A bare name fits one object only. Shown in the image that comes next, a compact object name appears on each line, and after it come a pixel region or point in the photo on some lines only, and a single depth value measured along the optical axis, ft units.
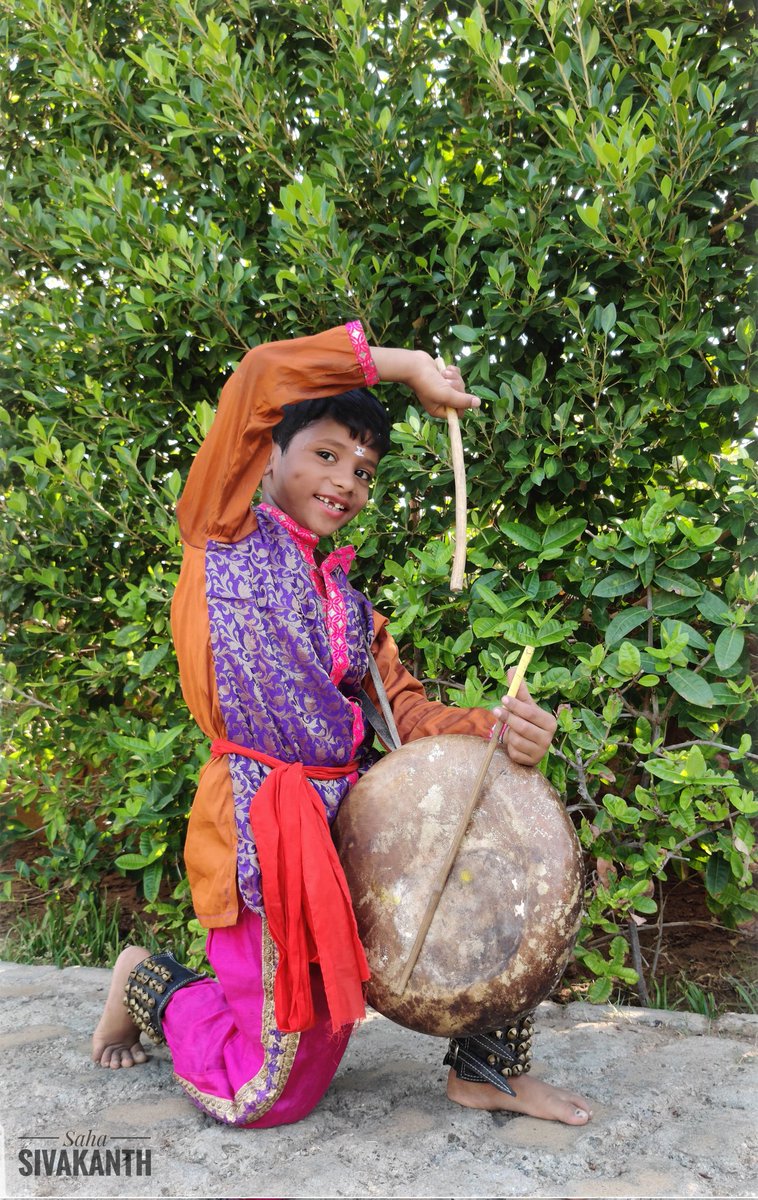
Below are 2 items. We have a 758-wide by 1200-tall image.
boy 6.12
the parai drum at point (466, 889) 5.78
